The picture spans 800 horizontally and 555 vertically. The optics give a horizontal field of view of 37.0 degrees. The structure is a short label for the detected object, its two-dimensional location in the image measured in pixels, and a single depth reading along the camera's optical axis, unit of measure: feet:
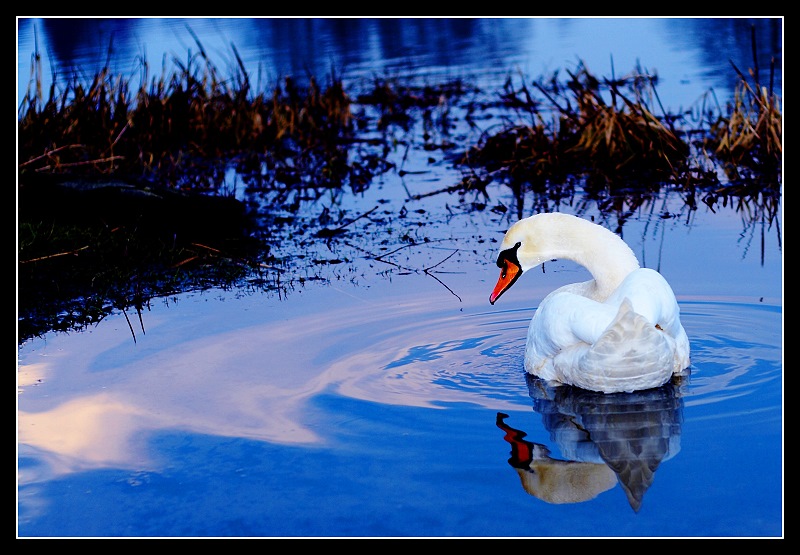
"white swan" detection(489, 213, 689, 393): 16.74
